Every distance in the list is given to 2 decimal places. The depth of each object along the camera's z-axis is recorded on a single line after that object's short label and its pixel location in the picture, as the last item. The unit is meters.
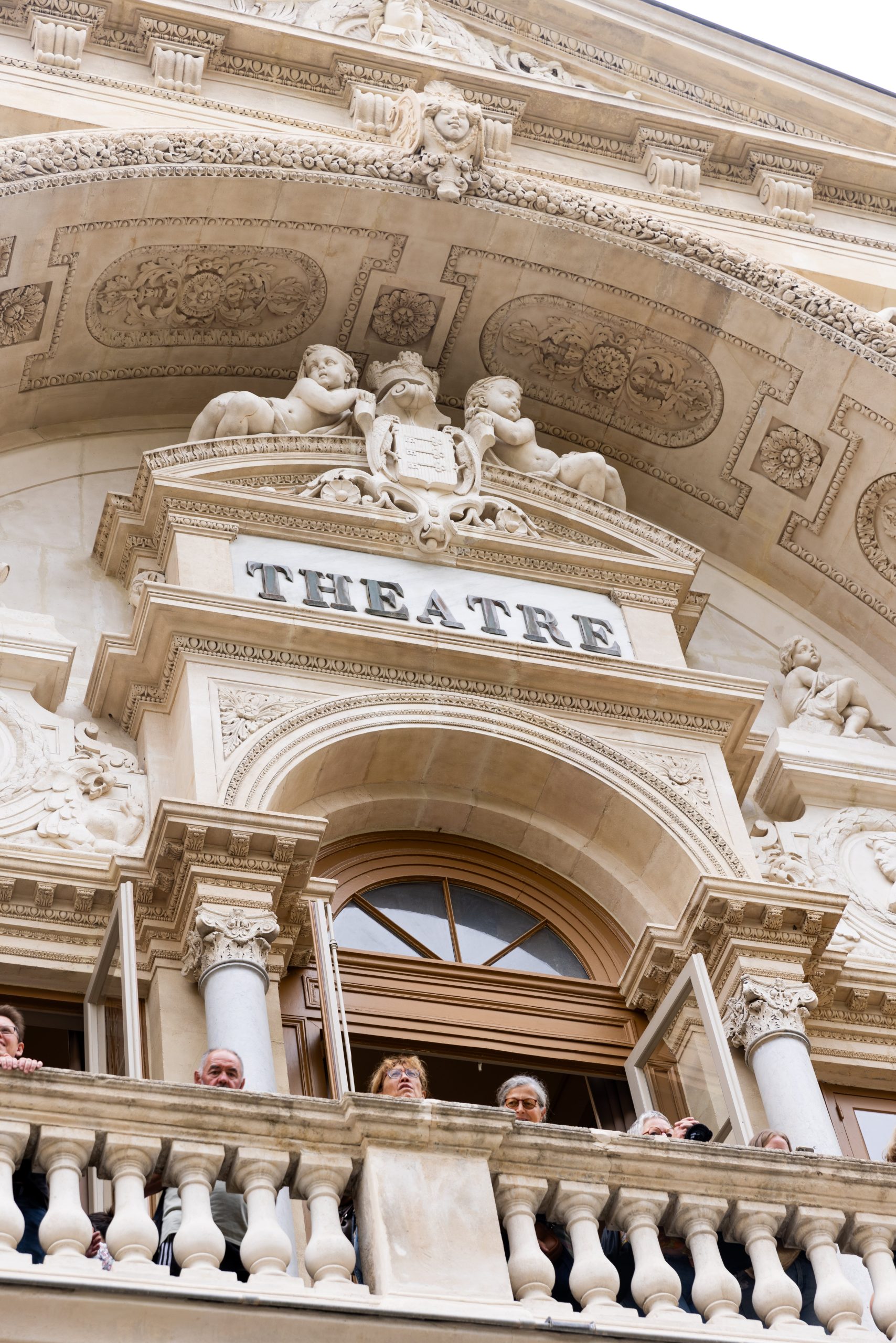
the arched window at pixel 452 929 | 11.30
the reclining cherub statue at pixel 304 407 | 13.28
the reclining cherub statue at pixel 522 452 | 13.90
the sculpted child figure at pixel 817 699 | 13.49
